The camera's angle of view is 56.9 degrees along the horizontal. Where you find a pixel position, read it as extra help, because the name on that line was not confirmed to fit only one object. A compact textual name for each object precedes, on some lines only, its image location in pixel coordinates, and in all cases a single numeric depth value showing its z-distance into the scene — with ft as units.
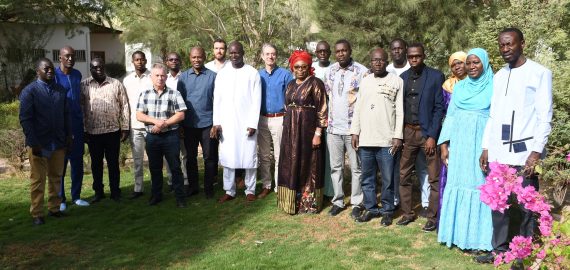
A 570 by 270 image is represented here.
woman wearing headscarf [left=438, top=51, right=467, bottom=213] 17.44
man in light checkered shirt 20.57
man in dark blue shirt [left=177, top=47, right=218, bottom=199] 21.79
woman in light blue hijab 15.33
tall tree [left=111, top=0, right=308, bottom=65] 36.29
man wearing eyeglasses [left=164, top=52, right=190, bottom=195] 22.66
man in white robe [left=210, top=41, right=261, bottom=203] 21.40
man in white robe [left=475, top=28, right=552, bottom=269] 13.28
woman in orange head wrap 19.58
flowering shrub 9.85
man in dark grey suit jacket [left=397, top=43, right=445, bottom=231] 17.52
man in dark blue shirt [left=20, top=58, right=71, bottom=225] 18.49
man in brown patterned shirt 21.33
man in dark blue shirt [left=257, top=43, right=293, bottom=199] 21.83
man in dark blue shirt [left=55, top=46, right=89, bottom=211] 20.65
